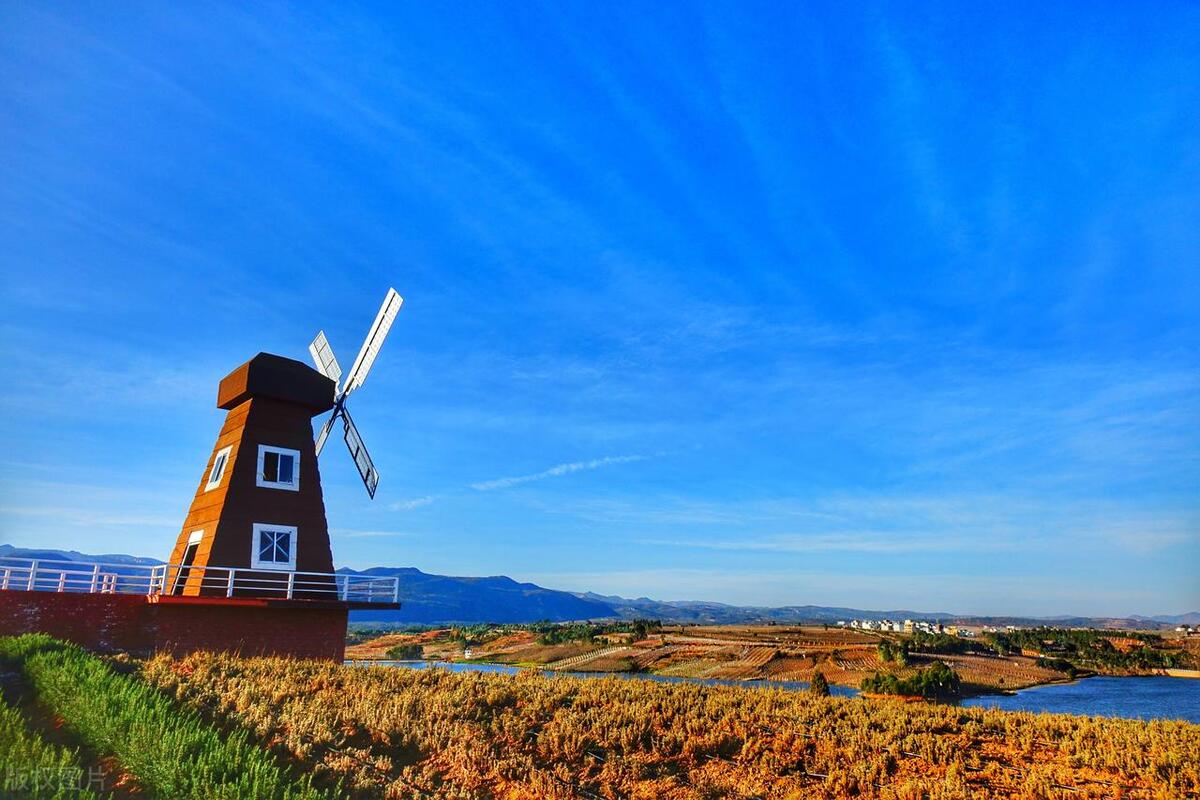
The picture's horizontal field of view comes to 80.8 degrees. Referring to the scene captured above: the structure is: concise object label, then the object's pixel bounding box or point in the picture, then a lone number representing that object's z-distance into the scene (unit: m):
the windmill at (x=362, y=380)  28.67
